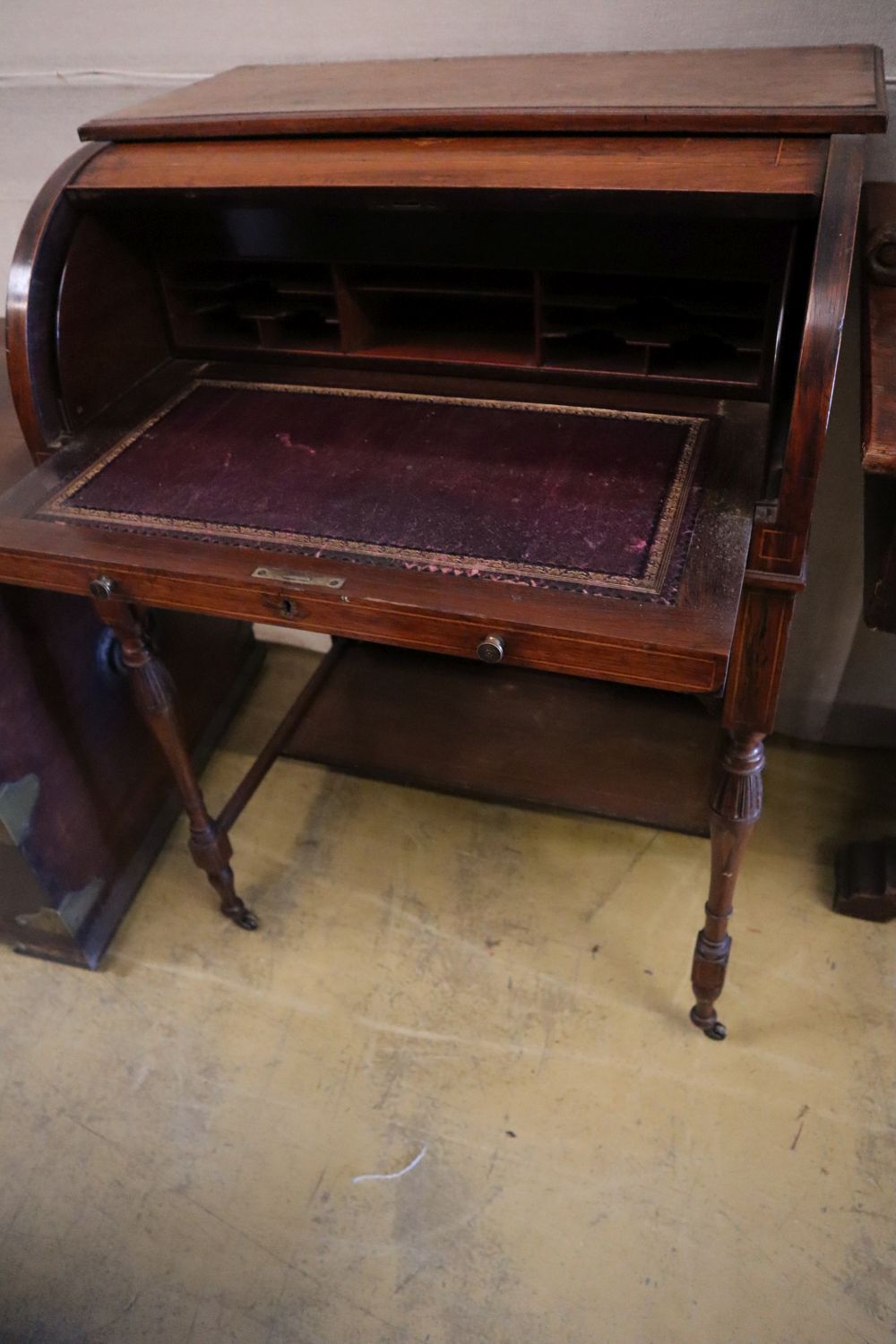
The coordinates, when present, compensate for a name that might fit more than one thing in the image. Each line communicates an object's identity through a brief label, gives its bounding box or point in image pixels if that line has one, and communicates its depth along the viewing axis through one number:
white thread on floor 1.54
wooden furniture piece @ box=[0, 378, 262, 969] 1.62
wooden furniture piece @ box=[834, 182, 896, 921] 1.08
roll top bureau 1.11
